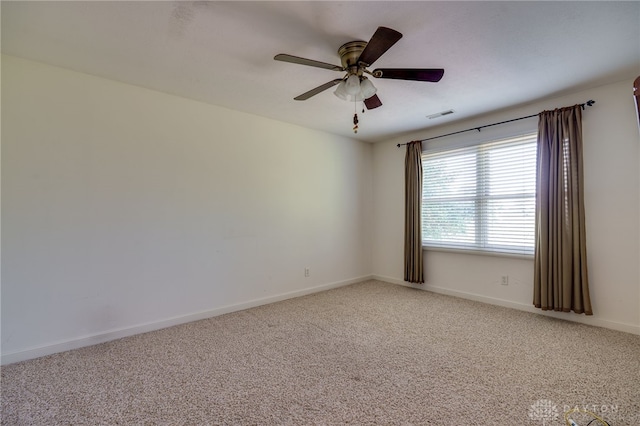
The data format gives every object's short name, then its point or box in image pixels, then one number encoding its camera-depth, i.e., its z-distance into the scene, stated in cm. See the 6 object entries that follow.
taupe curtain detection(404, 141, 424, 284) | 435
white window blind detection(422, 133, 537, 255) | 344
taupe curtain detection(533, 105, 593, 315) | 296
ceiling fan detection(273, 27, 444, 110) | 188
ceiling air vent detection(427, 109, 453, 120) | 359
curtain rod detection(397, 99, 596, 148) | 295
